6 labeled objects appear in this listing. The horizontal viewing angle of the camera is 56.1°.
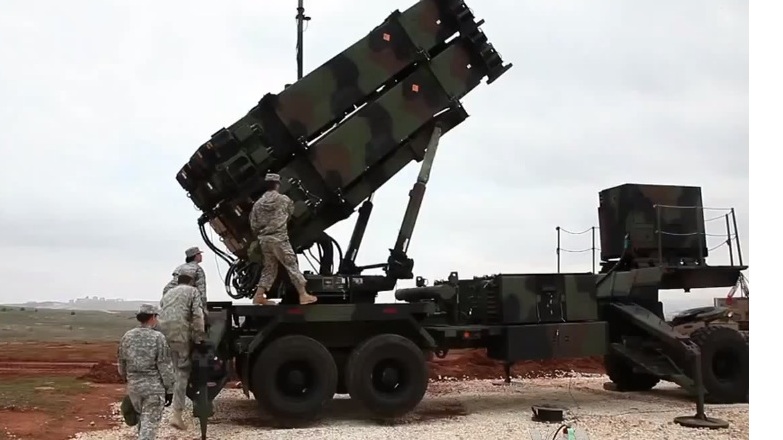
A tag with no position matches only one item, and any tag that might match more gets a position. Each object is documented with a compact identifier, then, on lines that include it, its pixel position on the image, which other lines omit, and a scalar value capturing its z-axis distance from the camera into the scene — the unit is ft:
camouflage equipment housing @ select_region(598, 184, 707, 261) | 32.68
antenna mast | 32.76
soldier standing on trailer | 25.81
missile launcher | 27.61
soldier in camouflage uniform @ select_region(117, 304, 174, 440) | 19.25
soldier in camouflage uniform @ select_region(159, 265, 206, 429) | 23.38
